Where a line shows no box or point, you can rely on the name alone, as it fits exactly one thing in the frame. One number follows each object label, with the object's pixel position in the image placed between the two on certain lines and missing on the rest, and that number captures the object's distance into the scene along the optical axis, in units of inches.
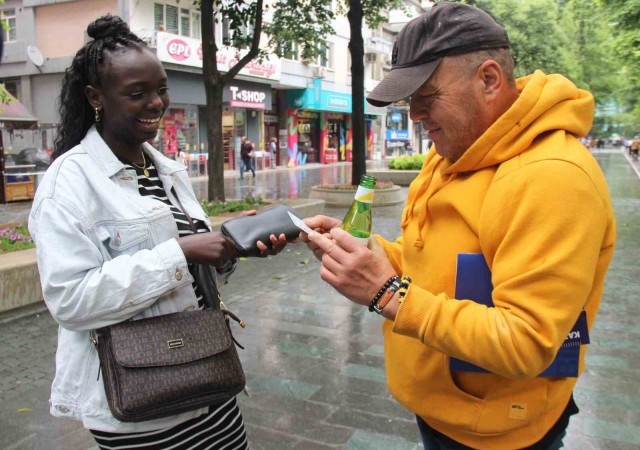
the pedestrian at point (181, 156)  920.6
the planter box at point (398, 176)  792.9
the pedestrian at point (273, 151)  1219.2
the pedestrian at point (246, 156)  975.0
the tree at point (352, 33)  522.6
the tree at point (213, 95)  410.3
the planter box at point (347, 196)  558.7
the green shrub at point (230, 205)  382.0
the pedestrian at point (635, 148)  1689.2
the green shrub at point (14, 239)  260.8
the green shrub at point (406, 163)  831.7
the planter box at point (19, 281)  217.2
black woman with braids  65.9
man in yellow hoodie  49.8
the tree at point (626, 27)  436.5
